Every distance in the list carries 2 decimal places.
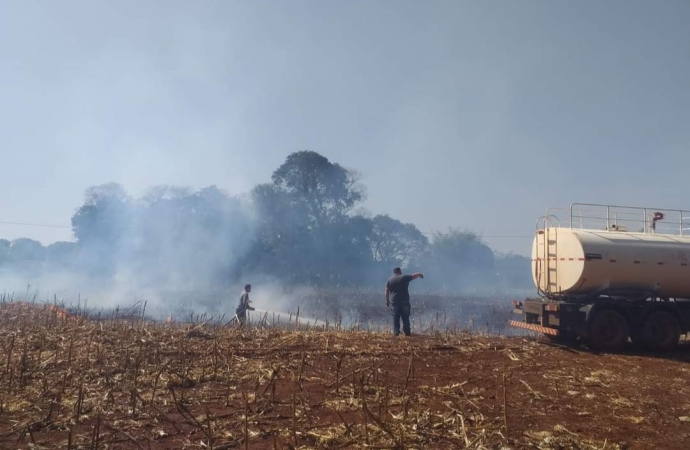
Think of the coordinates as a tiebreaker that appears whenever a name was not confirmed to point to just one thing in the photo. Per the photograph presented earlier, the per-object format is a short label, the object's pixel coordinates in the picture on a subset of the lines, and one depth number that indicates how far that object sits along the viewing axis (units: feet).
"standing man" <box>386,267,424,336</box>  46.34
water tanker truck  41.39
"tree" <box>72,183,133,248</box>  121.70
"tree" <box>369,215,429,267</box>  157.89
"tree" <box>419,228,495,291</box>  175.73
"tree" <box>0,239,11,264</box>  139.87
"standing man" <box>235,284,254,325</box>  51.56
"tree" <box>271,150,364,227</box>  147.23
